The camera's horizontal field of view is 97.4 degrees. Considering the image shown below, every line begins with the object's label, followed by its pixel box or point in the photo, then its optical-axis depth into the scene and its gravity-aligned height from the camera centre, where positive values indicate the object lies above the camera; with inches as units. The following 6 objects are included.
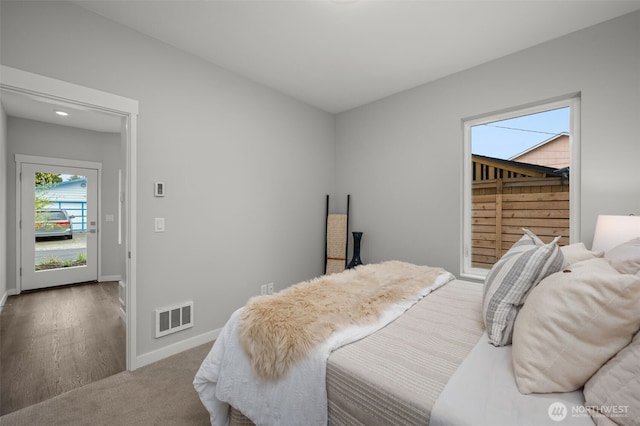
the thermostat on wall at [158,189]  92.0 +6.7
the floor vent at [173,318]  92.8 -37.4
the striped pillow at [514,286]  45.4 -12.5
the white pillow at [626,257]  43.3 -7.6
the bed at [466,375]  30.2 -22.0
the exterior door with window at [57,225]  169.8 -10.6
